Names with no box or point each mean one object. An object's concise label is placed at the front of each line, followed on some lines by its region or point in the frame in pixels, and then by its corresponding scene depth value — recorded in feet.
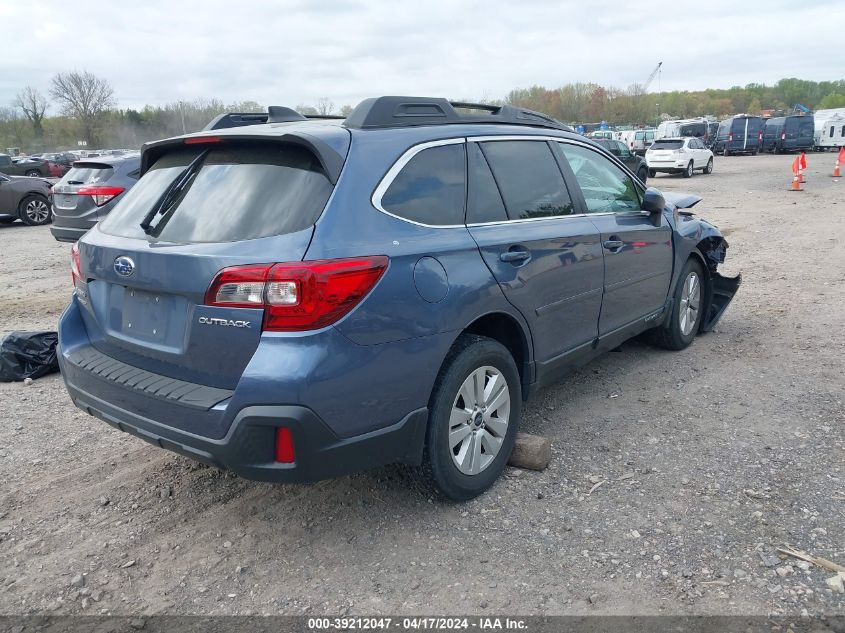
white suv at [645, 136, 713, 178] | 92.38
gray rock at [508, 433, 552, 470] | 12.21
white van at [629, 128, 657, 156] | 144.05
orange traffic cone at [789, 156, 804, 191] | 67.37
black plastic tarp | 17.63
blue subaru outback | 8.73
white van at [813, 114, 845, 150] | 140.05
